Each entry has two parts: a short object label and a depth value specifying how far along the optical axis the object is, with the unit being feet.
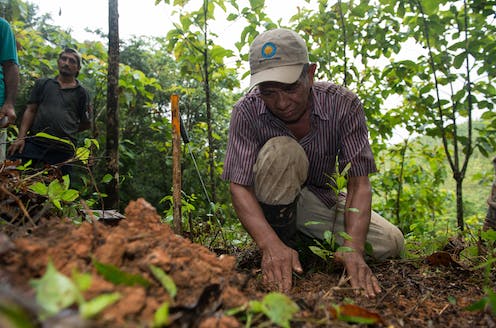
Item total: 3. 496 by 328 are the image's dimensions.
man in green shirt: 9.57
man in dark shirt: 12.08
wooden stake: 6.83
